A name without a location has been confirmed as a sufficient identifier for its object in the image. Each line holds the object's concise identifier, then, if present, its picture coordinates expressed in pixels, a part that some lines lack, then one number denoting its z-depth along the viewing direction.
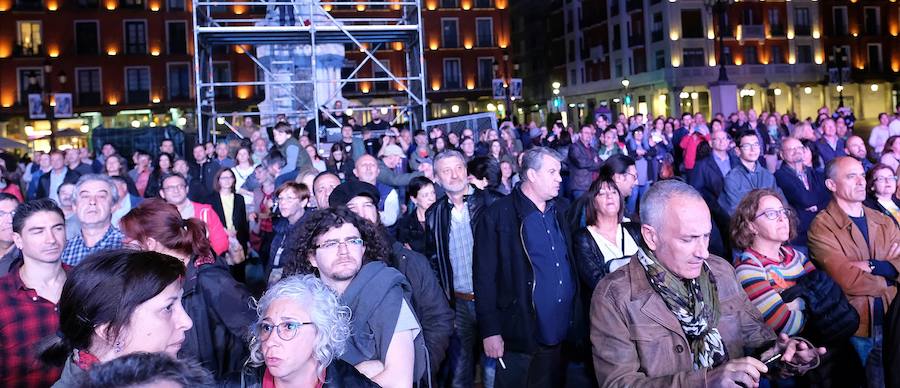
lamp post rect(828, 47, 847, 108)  41.58
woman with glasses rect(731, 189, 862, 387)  3.57
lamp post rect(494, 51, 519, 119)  49.19
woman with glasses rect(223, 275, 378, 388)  2.43
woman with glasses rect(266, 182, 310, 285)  5.68
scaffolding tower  13.91
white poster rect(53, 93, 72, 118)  20.64
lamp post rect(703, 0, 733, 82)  26.11
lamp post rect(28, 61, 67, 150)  22.16
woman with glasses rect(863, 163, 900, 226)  4.93
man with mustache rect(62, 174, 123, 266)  4.50
